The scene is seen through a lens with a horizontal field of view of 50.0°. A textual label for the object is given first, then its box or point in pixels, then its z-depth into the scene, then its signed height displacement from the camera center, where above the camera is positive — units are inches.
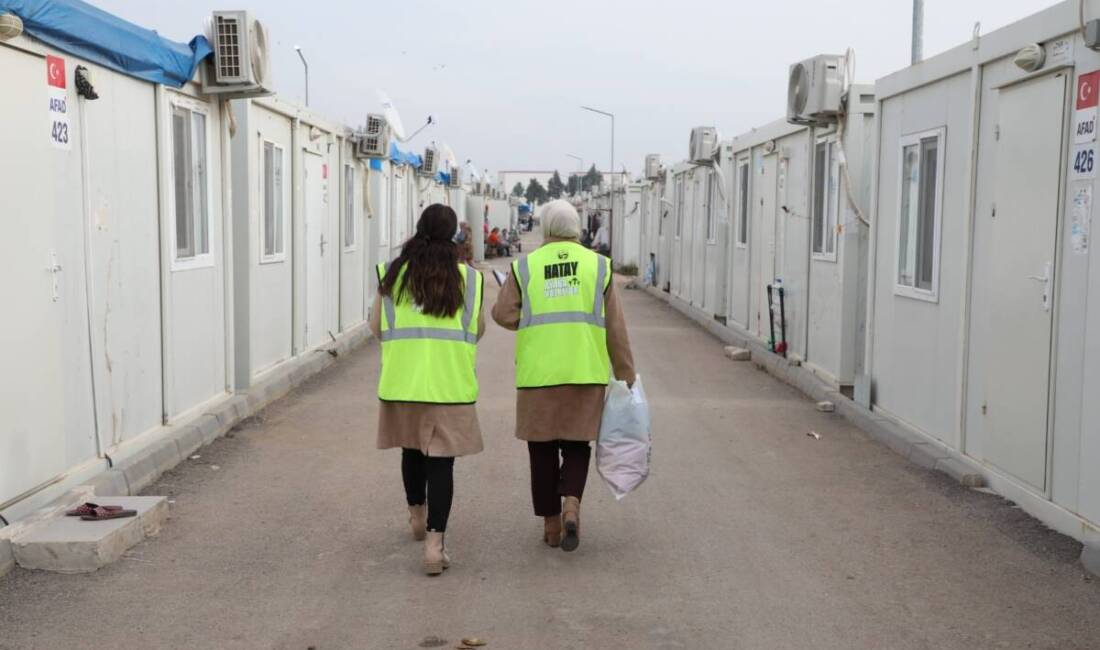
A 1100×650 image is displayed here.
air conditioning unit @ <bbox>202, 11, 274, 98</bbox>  379.6 +53.9
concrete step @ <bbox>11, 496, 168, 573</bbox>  227.0 -62.6
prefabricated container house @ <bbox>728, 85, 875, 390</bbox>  460.8 -3.0
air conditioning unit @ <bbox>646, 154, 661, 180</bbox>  1142.3 +57.5
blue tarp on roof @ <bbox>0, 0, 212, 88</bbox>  250.8 +44.8
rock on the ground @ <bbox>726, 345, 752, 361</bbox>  613.6 -66.9
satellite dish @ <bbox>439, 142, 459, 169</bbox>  1369.3 +77.4
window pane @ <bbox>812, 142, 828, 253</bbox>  514.0 +13.0
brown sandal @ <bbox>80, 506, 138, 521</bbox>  245.3 -60.8
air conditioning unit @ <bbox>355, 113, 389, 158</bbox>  684.1 +48.6
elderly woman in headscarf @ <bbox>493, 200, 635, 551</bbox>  245.4 -25.9
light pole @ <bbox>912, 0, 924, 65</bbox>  404.3 +68.9
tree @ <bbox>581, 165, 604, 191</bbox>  4945.9 +209.1
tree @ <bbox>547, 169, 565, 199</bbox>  4895.2 +172.0
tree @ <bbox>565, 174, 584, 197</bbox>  5083.2 +184.2
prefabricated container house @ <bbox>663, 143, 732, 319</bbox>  768.9 -5.4
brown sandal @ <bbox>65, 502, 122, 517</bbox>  246.1 -59.9
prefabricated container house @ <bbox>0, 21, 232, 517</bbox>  246.1 -10.1
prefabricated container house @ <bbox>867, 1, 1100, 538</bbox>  257.8 -9.7
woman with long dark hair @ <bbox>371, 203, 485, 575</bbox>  233.1 -27.8
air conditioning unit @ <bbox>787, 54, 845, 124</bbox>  466.0 +55.1
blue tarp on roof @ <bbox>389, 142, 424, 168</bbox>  832.9 +51.7
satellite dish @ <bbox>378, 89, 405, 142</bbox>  705.2 +62.2
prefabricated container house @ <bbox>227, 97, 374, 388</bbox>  439.8 -3.6
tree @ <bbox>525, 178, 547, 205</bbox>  5452.8 +155.3
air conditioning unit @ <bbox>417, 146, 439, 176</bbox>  1074.1 +57.0
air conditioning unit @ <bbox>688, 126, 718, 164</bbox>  791.7 +56.2
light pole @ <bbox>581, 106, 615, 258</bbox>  1690.5 +7.7
